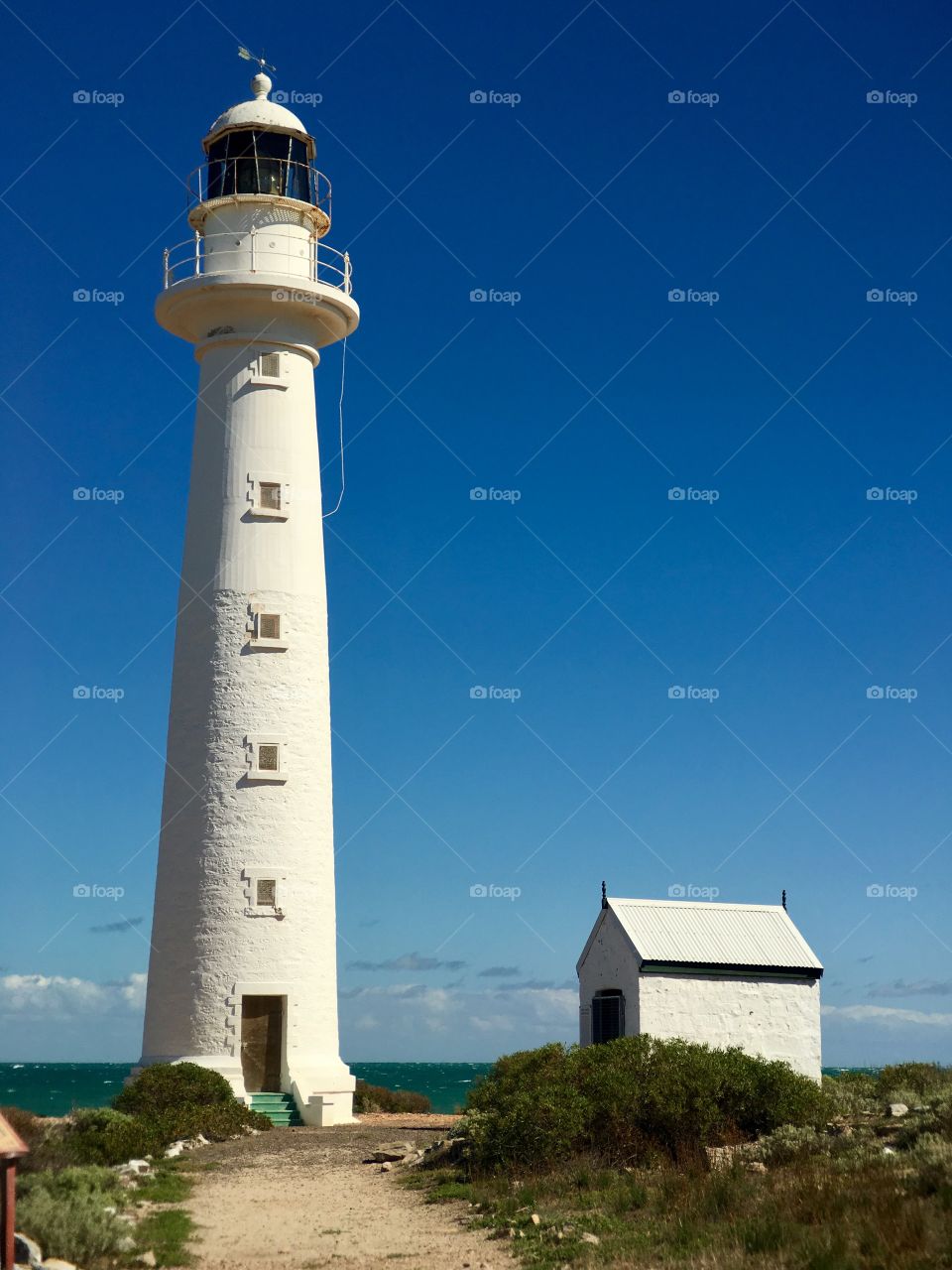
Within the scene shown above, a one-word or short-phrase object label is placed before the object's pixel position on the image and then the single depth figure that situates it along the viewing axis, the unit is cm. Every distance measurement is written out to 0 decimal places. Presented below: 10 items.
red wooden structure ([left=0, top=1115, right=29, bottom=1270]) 1067
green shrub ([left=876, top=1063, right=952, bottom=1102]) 2133
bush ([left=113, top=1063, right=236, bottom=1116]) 2444
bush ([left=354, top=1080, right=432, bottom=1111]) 3278
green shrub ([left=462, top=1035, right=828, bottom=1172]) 1838
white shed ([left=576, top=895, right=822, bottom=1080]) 2459
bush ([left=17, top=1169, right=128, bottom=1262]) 1313
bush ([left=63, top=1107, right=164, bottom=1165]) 2094
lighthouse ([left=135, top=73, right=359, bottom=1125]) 2714
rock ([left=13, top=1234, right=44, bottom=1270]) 1216
